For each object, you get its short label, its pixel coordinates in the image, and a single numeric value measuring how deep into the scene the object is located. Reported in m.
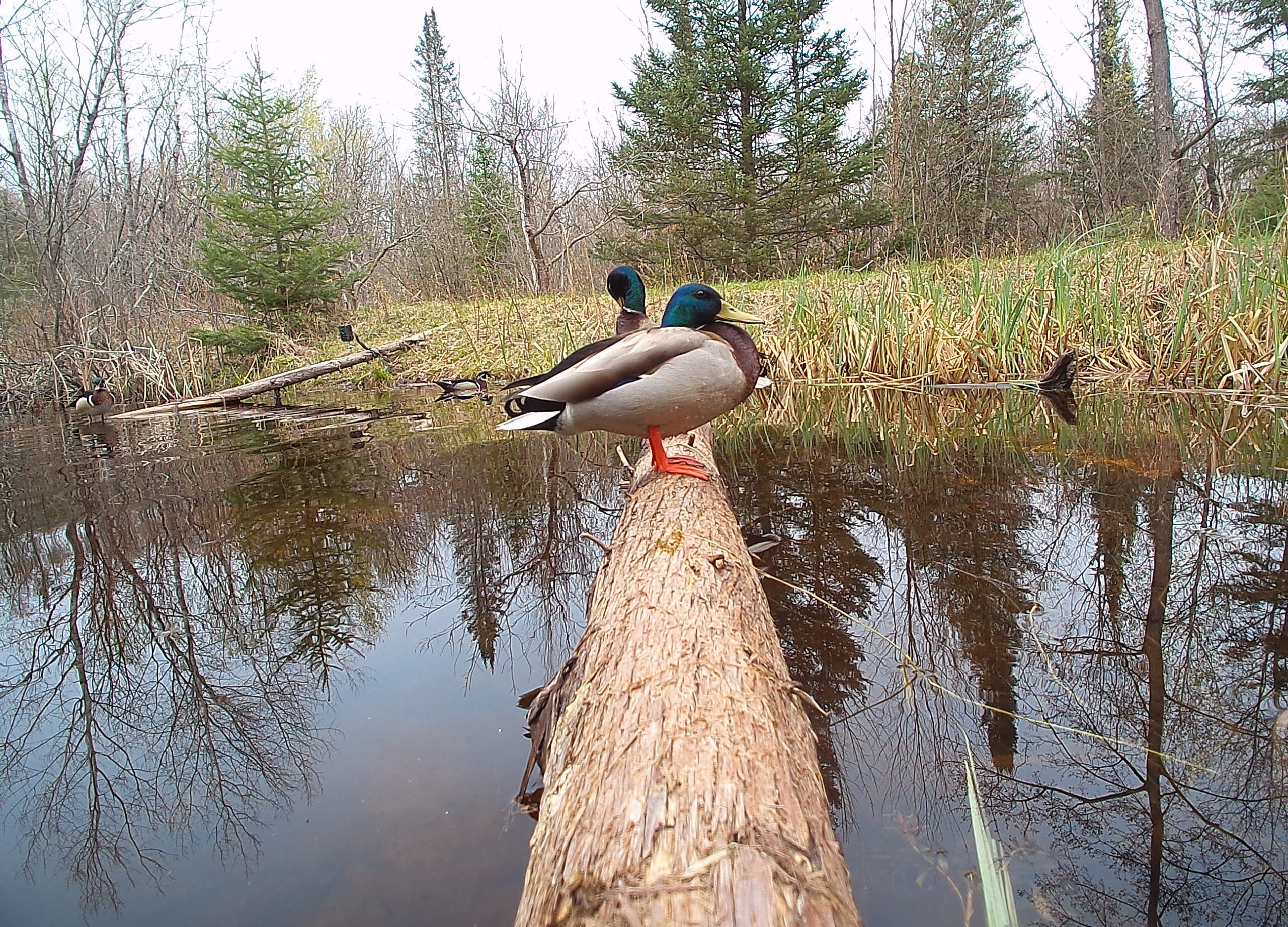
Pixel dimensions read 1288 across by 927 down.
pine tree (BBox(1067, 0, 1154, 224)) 14.70
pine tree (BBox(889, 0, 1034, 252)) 14.68
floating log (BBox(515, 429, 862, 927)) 0.80
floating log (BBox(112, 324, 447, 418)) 10.03
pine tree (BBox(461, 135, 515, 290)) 16.66
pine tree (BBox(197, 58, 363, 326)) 12.63
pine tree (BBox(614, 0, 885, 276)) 15.21
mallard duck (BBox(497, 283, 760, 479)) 2.62
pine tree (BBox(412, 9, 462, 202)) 23.27
